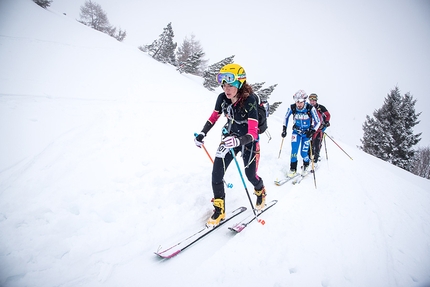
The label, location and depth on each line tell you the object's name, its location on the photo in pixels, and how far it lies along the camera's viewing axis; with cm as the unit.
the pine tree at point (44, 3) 2544
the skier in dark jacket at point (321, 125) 855
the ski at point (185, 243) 311
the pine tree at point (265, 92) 2809
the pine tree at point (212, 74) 2541
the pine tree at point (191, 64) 2631
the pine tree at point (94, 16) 4025
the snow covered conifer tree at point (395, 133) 2159
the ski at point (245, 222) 371
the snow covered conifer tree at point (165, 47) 2943
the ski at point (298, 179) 647
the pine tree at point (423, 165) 3173
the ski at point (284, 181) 622
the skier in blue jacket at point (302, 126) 667
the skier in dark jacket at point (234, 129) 367
